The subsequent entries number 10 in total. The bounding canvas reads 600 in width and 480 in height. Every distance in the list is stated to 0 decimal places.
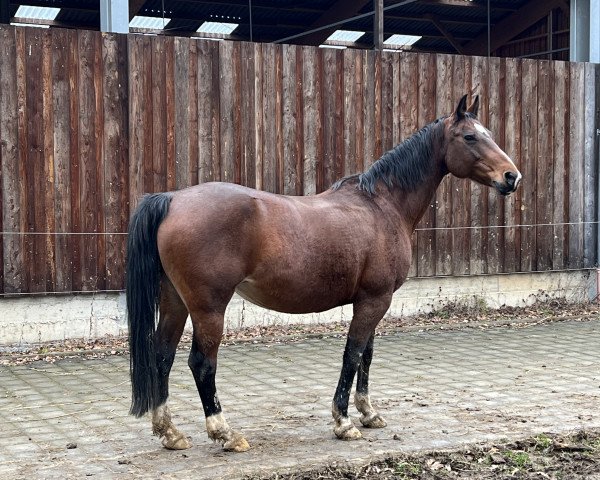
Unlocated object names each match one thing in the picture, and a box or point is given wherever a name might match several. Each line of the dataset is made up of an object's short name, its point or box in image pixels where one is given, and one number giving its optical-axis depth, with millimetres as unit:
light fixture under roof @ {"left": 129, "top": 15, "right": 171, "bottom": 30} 14996
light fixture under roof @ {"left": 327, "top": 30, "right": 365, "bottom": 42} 16859
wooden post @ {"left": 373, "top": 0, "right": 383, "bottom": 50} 9875
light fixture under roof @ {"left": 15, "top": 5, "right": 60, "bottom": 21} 14383
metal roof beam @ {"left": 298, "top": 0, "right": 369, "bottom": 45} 14664
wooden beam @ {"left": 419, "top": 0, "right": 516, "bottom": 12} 15485
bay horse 4785
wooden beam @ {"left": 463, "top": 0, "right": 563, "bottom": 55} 15984
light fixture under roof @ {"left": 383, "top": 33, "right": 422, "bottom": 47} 17578
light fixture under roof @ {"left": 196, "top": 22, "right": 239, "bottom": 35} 15873
